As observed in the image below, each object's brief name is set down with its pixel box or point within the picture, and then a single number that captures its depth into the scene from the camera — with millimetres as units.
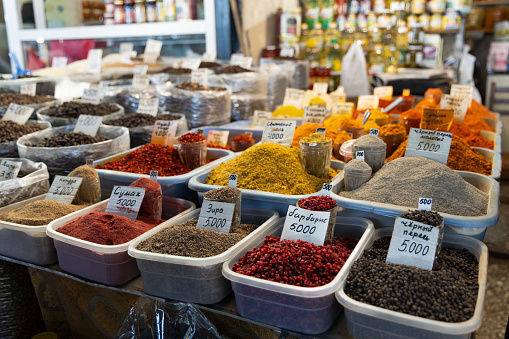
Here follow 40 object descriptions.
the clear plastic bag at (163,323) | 1162
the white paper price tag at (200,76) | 2498
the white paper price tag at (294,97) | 2660
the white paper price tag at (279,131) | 1658
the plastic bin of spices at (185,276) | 984
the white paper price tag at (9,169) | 1594
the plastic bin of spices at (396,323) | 777
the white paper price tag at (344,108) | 2295
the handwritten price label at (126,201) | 1308
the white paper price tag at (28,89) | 2727
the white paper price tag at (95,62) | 3023
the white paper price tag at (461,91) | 2260
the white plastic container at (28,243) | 1229
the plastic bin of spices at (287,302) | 883
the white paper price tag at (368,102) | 2518
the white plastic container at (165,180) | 1466
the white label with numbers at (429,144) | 1396
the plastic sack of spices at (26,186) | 1451
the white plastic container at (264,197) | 1266
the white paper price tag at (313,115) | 2012
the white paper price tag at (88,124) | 1962
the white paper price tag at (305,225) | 1063
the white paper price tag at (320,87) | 2978
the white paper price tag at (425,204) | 1081
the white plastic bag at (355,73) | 3473
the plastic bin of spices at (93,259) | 1103
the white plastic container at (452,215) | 1065
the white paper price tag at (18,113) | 2164
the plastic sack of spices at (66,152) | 1699
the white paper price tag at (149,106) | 2240
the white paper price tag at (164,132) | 1895
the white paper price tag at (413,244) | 958
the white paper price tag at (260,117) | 2293
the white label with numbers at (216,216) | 1179
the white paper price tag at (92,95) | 2383
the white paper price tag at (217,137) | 2104
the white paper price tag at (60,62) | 3475
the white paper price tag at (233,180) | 1354
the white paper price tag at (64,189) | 1437
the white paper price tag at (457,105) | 2075
